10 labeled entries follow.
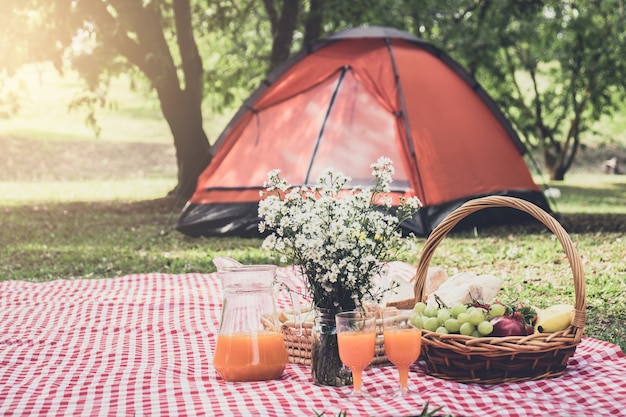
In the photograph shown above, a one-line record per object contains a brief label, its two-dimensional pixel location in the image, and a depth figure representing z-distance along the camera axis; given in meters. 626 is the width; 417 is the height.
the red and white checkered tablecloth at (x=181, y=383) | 2.79
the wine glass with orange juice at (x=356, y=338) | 2.79
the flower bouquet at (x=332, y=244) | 2.94
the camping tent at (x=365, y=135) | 8.05
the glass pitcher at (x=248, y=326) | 3.08
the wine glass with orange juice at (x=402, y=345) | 2.86
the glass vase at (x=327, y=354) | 2.97
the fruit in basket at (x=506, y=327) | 3.07
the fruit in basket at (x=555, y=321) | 3.17
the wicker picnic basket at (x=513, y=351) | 2.98
